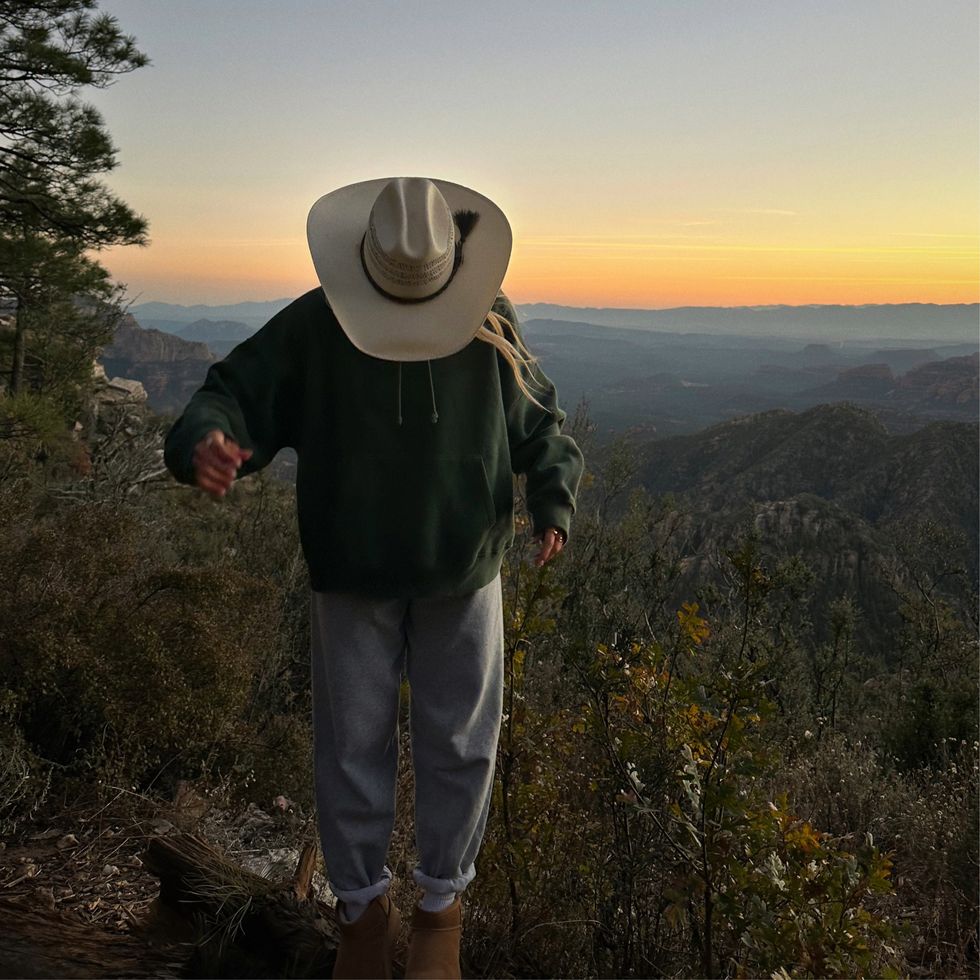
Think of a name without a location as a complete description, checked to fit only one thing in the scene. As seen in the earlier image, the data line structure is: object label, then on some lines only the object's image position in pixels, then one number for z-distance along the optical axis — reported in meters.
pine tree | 10.54
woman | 1.90
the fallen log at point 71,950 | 2.12
